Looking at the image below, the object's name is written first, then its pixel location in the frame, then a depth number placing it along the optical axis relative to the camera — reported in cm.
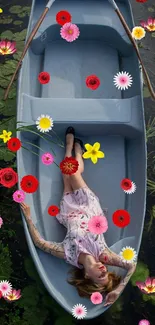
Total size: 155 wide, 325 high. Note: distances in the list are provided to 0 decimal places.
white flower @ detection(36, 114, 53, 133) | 412
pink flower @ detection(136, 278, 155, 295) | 387
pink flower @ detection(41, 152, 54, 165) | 405
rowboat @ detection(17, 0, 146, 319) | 376
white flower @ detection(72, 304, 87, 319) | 338
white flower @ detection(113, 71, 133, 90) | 452
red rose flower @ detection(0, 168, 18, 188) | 360
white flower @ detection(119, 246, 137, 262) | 353
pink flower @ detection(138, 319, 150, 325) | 375
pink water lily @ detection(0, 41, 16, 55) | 498
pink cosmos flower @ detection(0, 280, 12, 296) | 378
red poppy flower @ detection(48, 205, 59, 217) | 387
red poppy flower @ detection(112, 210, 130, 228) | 377
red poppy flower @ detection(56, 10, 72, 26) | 477
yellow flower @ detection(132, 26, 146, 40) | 473
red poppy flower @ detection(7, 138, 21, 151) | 374
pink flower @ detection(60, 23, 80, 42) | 473
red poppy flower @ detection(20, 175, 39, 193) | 378
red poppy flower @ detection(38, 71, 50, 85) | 439
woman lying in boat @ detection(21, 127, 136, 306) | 344
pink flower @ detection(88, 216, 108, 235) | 361
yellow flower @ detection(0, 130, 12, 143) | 387
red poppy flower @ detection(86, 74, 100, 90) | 433
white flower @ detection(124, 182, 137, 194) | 394
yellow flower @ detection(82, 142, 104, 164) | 393
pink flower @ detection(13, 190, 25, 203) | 376
